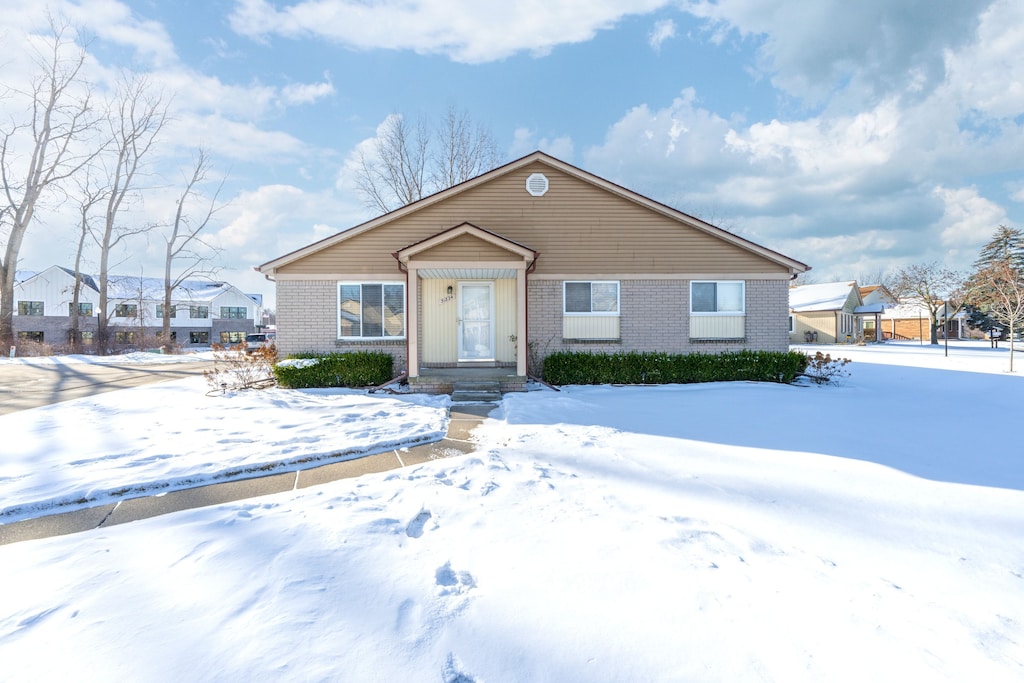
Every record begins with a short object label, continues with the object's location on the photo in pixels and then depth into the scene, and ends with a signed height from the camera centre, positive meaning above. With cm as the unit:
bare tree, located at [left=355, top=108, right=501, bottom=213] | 2642 +998
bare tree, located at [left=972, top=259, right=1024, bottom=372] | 1782 +255
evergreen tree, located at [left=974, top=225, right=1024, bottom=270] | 4081 +807
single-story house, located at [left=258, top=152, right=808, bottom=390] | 1185 +141
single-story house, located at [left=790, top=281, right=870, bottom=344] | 3412 +157
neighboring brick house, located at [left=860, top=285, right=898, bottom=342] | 3666 +281
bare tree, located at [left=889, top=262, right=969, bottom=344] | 3253 +344
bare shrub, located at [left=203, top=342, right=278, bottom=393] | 1086 -84
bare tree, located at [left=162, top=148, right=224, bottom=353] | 2906 +554
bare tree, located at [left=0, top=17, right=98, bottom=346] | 2206 +758
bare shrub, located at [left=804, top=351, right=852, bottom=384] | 1186 -106
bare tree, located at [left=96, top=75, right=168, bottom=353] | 2605 +1008
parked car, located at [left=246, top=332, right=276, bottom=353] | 1130 -27
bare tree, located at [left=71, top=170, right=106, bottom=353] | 2473 +635
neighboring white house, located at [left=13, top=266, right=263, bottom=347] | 4153 +299
